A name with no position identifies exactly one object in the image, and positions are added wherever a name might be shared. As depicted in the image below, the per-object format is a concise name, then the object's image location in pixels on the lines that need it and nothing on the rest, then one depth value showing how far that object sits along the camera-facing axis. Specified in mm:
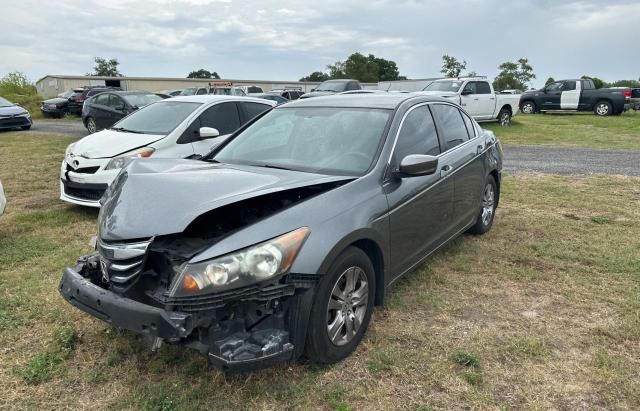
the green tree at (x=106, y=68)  73062
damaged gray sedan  2402
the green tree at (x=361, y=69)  70412
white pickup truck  16078
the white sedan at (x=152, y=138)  6004
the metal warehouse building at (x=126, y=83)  45531
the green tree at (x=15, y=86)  39278
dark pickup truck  22547
